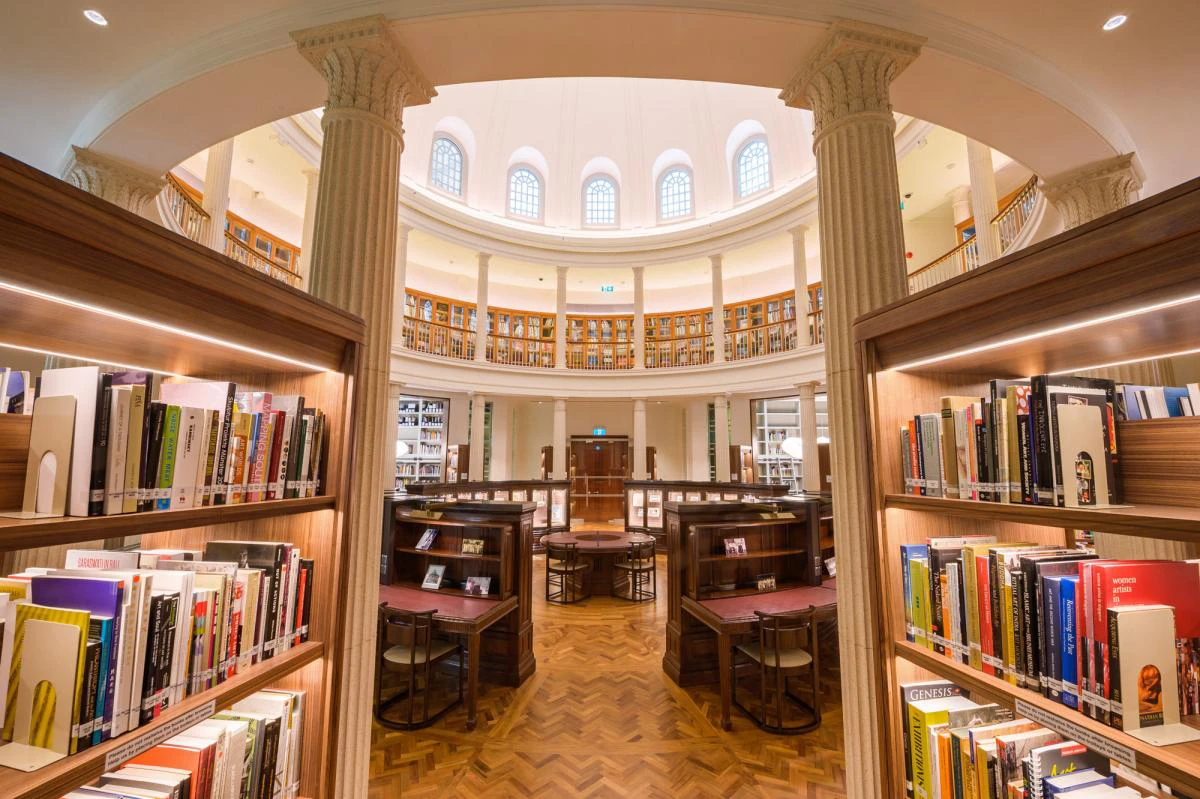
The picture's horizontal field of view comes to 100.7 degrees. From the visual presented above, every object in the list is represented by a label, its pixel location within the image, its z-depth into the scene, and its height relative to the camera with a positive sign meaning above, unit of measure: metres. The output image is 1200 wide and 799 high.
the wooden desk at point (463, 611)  3.72 -1.31
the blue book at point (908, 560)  1.71 -0.38
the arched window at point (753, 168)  11.62 +6.68
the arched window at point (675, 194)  12.95 +6.71
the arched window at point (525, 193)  12.91 +6.70
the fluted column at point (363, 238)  2.39 +1.16
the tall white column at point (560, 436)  11.55 +0.33
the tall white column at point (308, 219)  8.77 +4.13
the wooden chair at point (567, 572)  6.80 -1.72
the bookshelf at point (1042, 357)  1.04 +0.31
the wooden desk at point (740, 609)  3.82 -1.33
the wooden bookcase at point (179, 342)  1.00 +0.31
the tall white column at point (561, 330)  11.85 +2.86
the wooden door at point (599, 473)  15.17 -0.71
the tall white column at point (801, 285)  9.91 +3.34
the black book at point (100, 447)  1.14 +0.00
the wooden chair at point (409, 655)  3.68 -1.58
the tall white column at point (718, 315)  11.30 +3.08
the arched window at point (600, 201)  13.39 +6.69
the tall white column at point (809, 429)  9.81 +0.43
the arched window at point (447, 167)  11.59 +6.70
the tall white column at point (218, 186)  6.47 +3.46
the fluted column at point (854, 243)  2.34 +1.13
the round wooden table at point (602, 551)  6.80 -1.37
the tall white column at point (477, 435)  11.41 +0.34
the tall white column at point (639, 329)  11.92 +2.89
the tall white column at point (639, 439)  11.60 +0.27
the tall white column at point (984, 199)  6.66 +3.38
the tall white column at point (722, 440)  11.34 +0.23
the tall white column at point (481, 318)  11.28 +3.00
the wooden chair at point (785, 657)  3.63 -1.58
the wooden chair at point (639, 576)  6.96 -1.89
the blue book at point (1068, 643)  1.19 -0.46
